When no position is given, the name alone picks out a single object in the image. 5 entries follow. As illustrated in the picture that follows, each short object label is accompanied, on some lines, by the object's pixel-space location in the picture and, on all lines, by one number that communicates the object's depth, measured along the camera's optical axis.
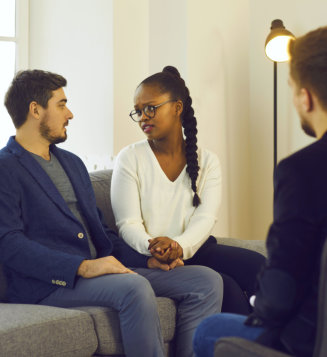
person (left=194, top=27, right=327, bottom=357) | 1.96
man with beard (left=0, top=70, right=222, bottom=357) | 2.72
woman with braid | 3.03
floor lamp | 3.68
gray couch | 2.51
